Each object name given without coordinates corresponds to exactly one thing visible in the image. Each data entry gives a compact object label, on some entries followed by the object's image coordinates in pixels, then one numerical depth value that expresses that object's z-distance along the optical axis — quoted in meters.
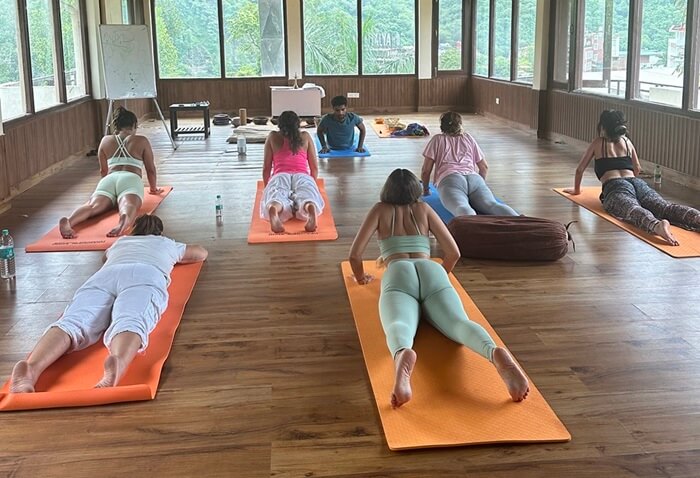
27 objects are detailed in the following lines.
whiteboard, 9.30
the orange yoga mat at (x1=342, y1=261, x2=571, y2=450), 2.43
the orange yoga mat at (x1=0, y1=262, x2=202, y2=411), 2.69
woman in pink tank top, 5.32
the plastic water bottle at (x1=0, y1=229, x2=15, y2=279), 4.23
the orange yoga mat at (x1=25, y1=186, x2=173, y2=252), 4.86
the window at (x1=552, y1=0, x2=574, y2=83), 9.86
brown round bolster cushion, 4.41
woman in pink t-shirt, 5.32
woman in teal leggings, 2.65
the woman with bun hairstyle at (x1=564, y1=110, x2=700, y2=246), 5.05
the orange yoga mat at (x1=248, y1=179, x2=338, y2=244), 5.03
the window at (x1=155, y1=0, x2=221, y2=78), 14.07
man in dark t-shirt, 8.94
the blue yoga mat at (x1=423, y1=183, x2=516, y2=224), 5.43
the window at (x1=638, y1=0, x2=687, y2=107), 7.20
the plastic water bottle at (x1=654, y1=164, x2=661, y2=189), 6.88
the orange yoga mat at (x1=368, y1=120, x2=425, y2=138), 10.85
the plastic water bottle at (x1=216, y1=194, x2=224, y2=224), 5.64
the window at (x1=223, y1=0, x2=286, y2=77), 14.12
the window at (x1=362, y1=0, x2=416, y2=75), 14.45
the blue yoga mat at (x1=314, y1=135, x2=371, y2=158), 8.74
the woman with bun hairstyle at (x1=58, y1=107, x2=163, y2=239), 5.26
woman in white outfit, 2.82
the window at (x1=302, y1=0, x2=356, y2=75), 14.27
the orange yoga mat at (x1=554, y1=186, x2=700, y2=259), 4.59
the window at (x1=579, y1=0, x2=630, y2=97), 8.45
